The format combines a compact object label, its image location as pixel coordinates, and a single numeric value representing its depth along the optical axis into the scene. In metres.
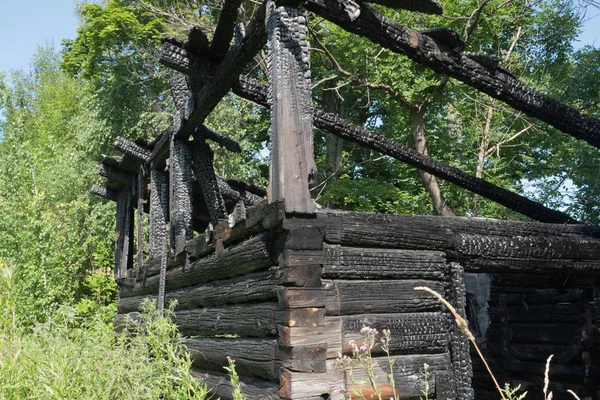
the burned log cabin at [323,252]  4.74
